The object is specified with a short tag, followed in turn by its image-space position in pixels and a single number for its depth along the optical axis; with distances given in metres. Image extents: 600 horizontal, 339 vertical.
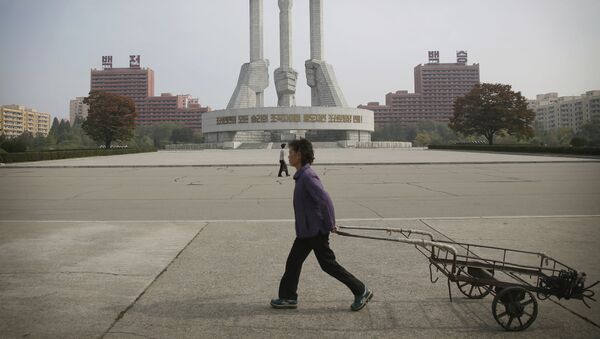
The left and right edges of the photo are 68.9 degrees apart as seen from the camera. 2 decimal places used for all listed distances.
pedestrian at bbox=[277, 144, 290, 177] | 17.82
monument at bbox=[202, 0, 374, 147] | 75.88
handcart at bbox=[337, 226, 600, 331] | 3.36
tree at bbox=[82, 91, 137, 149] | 58.84
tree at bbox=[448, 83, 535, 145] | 54.69
